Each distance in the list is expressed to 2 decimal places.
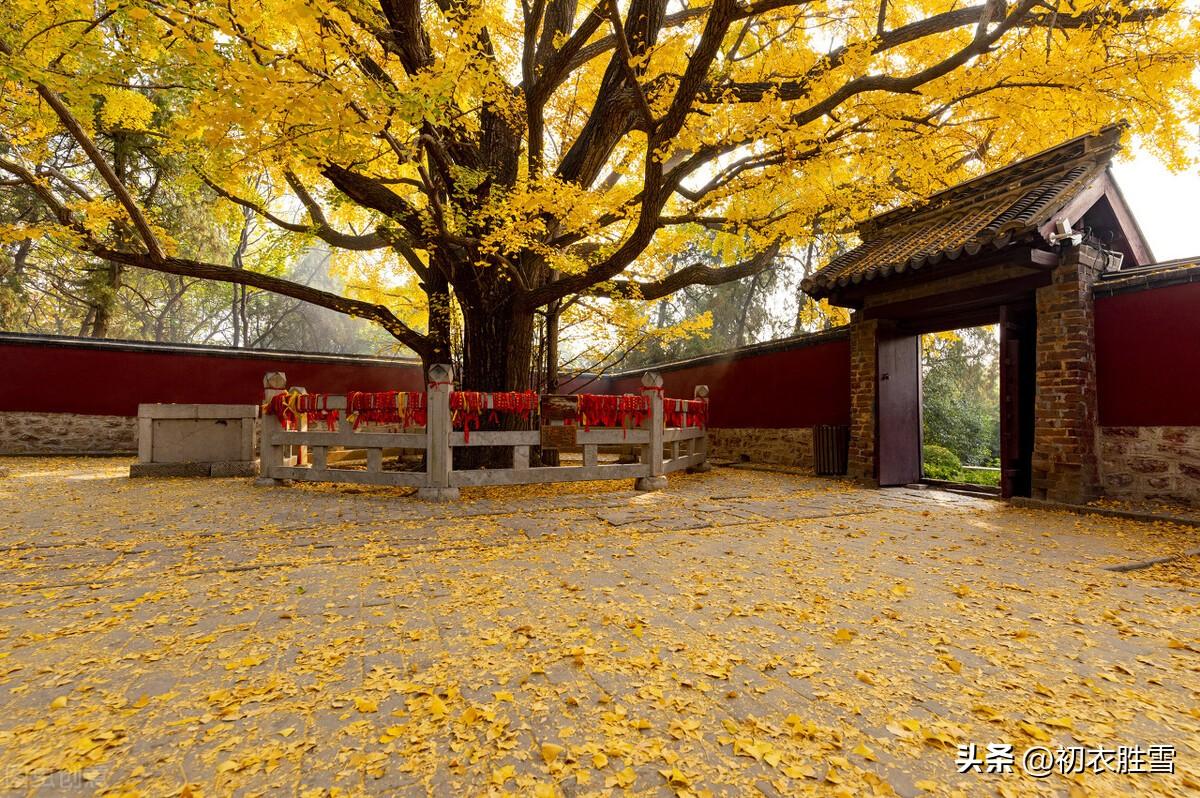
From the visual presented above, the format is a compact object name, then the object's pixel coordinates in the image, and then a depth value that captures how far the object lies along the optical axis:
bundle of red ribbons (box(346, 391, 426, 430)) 6.34
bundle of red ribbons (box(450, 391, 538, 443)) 6.24
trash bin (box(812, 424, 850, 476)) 8.98
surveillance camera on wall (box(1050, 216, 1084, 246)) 5.70
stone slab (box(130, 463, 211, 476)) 8.18
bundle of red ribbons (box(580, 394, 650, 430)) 6.79
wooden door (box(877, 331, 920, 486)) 7.76
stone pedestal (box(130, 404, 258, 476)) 8.35
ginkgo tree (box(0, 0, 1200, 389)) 4.50
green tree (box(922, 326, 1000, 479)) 13.45
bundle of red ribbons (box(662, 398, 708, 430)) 8.46
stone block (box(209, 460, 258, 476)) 8.59
